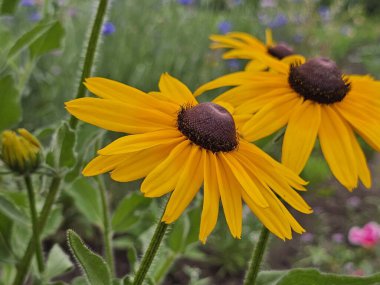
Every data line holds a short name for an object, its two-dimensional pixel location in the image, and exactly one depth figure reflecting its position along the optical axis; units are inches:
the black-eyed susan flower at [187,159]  9.8
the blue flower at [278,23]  55.8
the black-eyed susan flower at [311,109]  11.3
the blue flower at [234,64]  42.0
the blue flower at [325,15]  73.8
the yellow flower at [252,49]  13.4
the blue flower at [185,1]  45.6
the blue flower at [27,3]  34.0
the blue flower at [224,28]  44.1
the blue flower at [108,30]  31.1
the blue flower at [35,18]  35.7
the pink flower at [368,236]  27.1
